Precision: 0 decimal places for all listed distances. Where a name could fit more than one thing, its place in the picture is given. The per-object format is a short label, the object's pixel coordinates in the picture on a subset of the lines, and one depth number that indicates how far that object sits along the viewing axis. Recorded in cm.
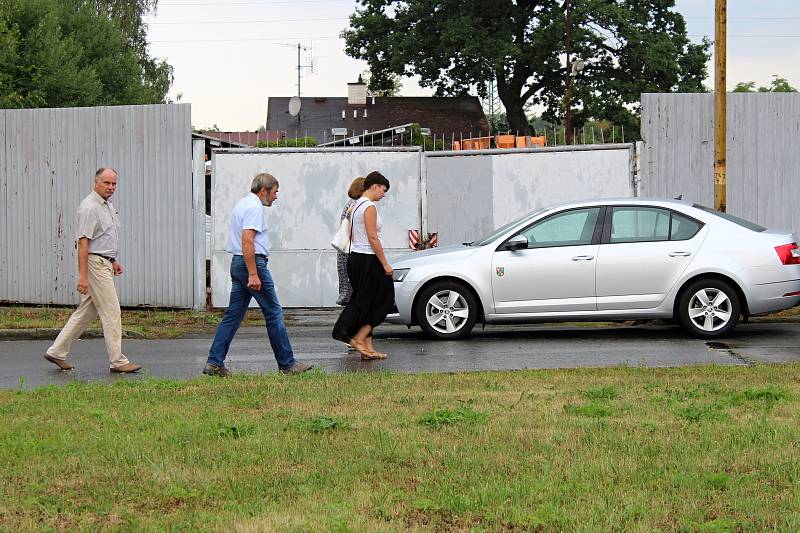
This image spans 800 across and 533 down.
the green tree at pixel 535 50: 5219
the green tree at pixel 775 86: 8772
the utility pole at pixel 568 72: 4614
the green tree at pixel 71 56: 4147
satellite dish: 5322
